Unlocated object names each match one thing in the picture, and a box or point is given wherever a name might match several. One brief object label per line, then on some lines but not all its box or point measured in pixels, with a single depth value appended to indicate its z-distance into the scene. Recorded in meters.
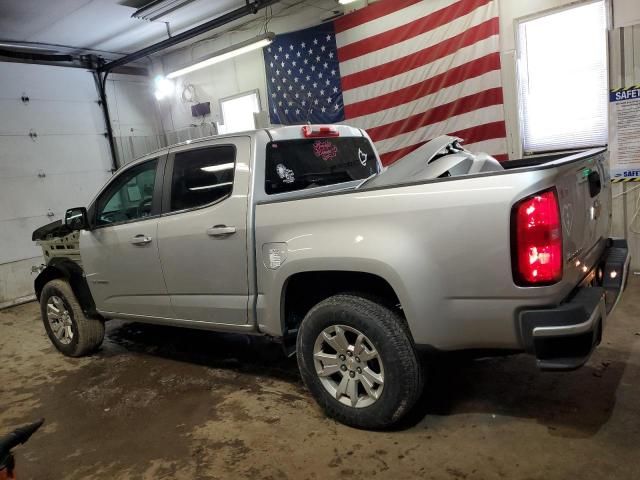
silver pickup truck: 2.14
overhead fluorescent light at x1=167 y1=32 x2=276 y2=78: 6.77
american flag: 5.80
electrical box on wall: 9.23
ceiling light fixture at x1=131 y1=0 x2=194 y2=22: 6.66
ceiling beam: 6.58
